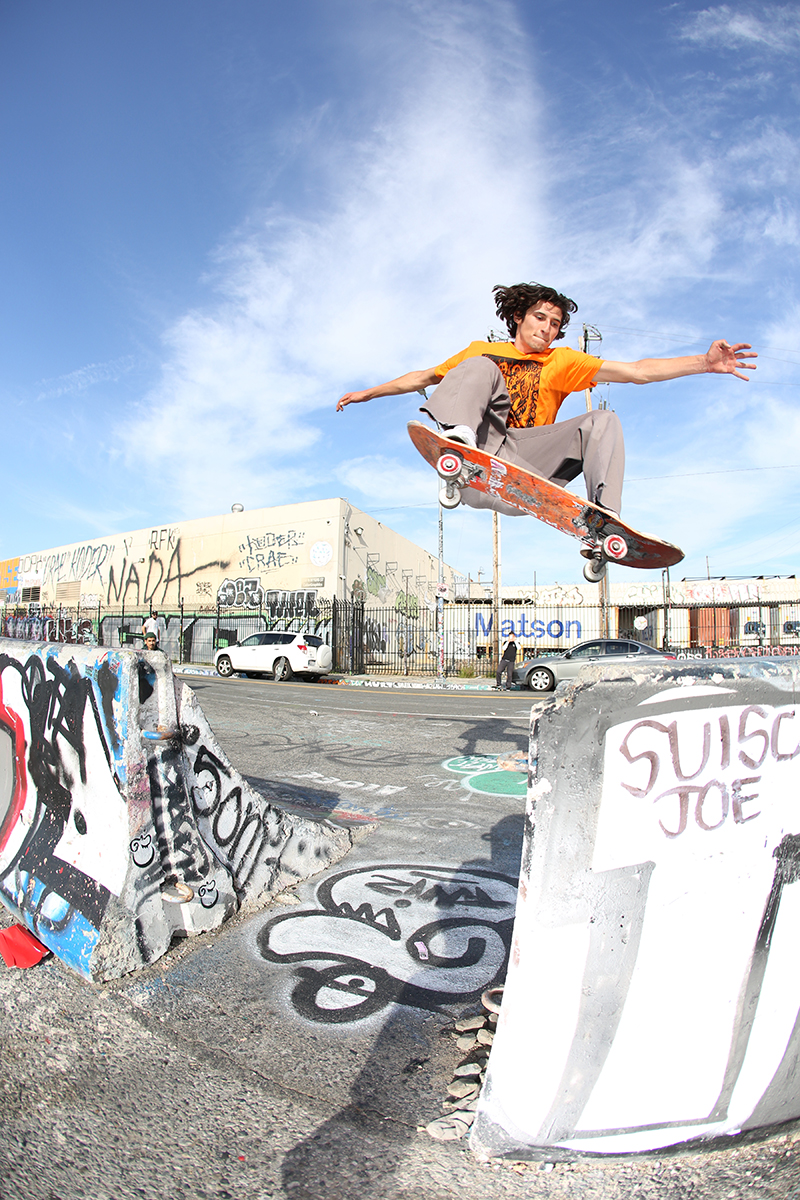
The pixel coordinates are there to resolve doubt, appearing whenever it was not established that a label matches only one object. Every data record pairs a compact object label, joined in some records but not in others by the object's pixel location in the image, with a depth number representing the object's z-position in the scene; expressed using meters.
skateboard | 3.84
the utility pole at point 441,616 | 19.19
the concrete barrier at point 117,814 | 2.55
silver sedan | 15.45
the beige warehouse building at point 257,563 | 28.06
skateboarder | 3.81
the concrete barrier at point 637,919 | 1.57
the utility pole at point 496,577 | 22.92
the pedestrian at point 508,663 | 17.75
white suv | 19.80
